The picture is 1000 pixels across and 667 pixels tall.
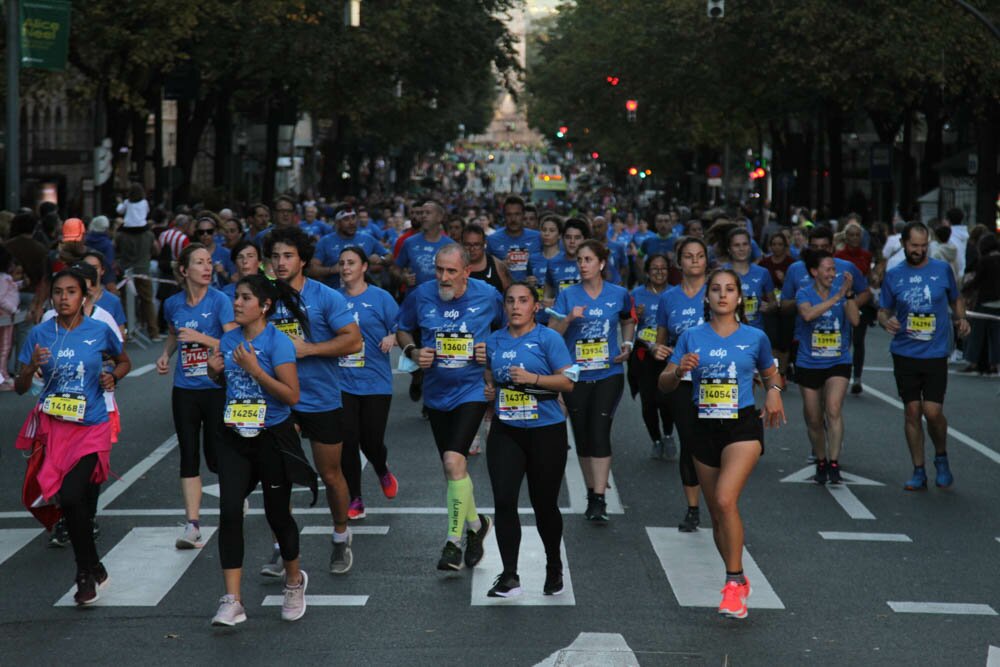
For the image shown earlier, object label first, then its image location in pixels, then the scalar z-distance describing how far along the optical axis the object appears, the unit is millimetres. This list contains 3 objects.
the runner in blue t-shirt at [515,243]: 16453
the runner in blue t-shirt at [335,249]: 16641
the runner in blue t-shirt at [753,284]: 13750
